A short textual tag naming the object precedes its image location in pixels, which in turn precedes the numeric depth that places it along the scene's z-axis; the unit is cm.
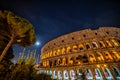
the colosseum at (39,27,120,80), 2166
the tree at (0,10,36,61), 1352
